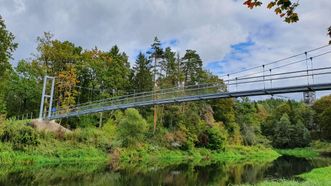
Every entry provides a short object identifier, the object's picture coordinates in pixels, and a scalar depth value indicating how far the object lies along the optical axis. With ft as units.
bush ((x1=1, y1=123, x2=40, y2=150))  65.03
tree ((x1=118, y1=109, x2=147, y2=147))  85.15
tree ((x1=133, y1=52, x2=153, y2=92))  117.91
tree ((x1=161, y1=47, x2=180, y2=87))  116.06
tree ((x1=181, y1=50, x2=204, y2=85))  124.36
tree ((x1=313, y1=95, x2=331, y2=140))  139.74
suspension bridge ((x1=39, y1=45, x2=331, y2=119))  49.14
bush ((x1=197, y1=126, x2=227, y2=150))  106.63
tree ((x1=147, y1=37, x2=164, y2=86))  124.82
